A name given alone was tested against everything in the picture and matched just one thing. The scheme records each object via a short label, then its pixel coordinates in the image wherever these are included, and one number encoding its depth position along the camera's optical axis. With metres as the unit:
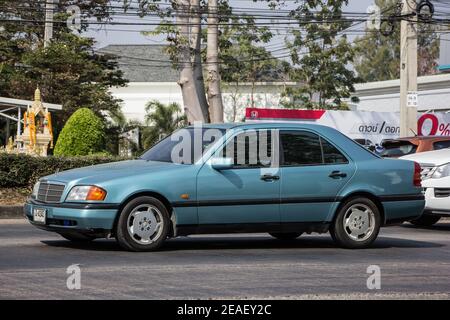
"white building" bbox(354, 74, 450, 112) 41.94
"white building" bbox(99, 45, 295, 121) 61.50
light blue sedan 9.89
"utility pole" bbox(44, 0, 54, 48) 38.22
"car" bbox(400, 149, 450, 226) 14.55
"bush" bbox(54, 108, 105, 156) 23.73
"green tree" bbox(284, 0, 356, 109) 41.59
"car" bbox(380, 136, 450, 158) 17.70
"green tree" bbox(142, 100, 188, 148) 45.39
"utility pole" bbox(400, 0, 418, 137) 25.27
